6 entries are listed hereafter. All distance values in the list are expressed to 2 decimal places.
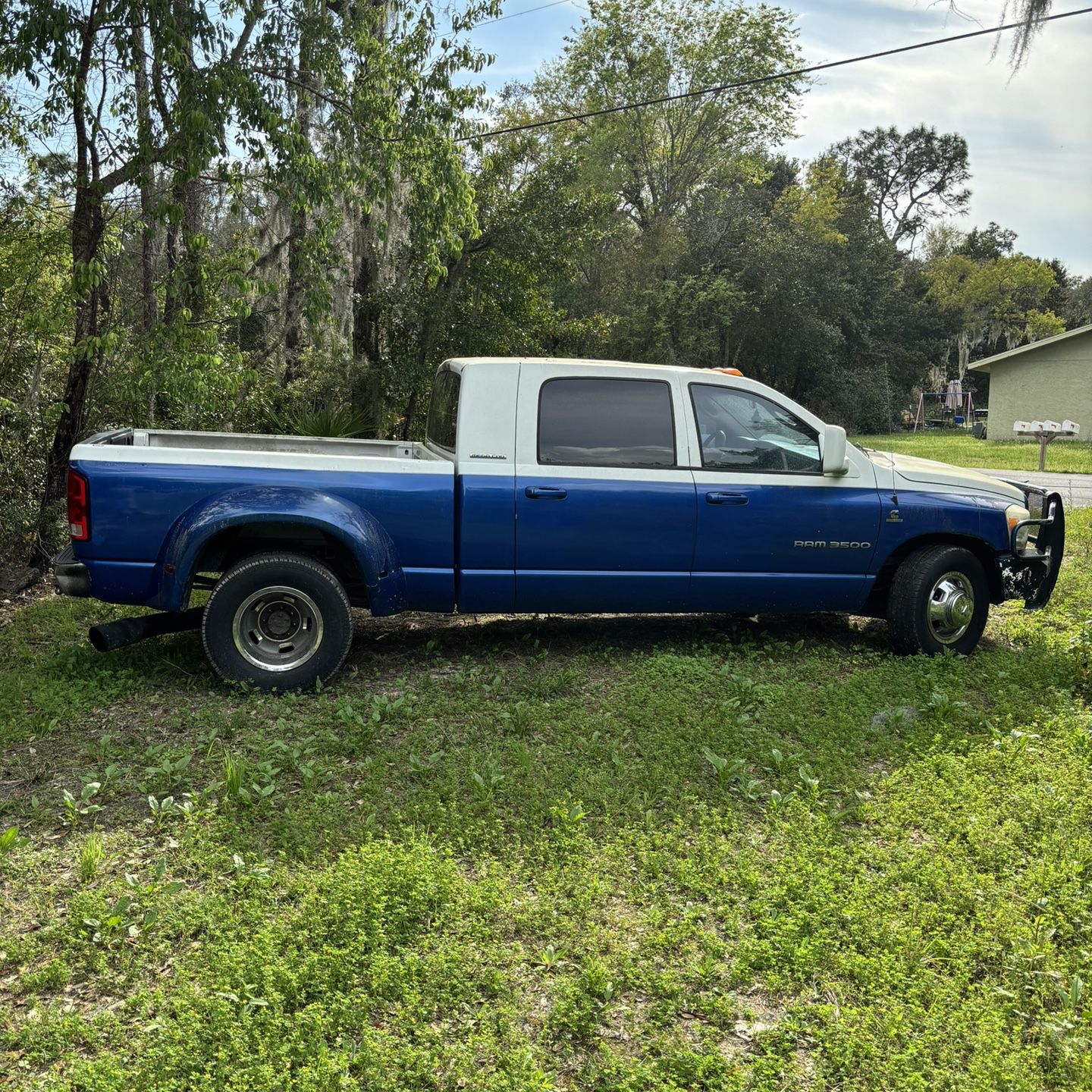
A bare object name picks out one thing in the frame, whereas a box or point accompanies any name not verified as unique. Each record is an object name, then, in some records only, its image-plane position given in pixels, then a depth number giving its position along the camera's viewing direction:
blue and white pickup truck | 5.71
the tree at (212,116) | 7.62
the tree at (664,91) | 34.25
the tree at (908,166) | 65.88
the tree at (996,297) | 58.97
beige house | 34.19
